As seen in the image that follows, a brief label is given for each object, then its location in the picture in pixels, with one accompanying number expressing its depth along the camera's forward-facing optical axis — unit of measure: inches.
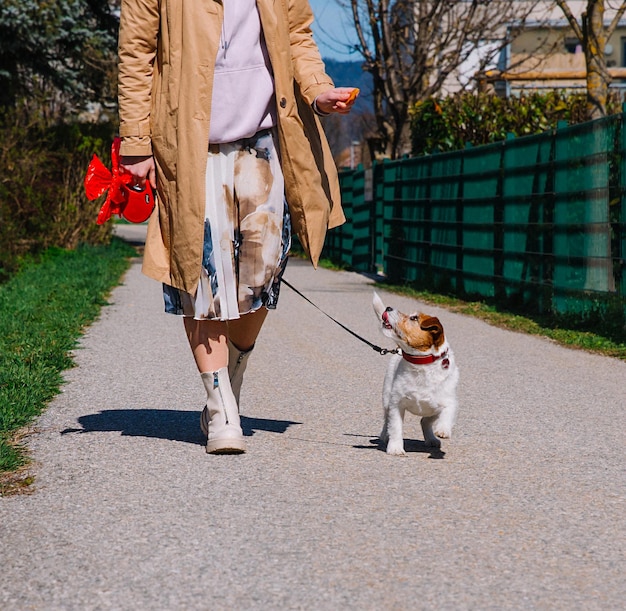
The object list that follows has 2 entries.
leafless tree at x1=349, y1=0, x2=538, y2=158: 927.0
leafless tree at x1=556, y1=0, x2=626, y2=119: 532.4
